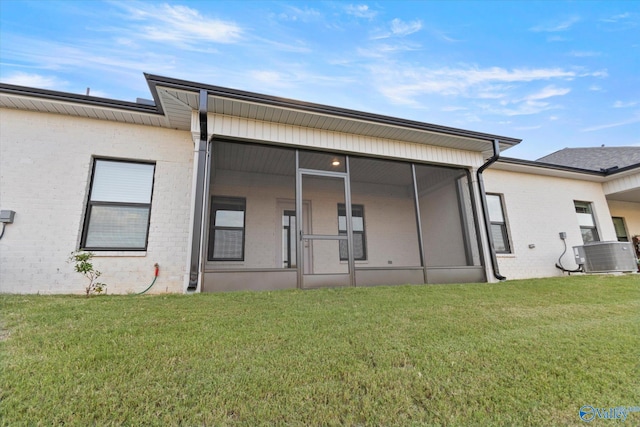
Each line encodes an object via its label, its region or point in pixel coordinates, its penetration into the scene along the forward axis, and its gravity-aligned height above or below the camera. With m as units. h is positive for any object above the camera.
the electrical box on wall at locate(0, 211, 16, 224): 4.06 +0.83
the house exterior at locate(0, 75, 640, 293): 4.26 +1.53
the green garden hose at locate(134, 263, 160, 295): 4.52 -0.09
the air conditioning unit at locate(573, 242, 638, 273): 6.61 -0.08
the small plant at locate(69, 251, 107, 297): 4.12 -0.02
